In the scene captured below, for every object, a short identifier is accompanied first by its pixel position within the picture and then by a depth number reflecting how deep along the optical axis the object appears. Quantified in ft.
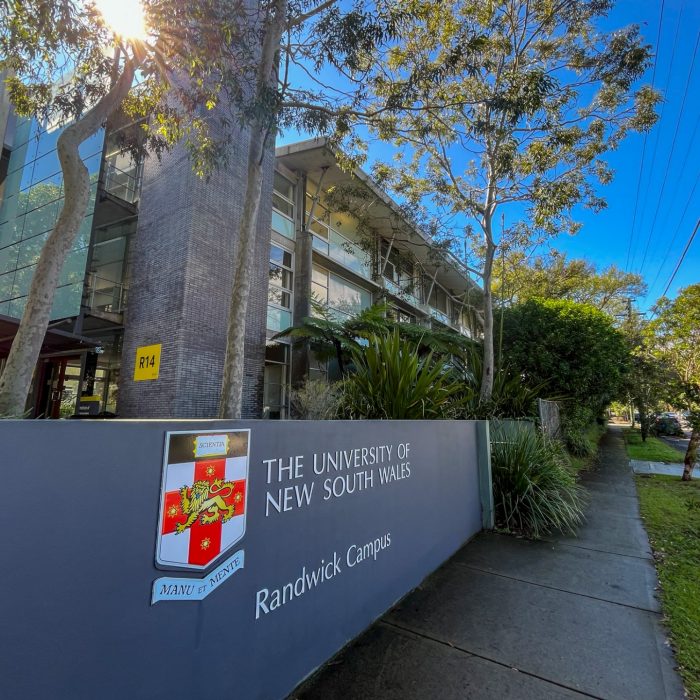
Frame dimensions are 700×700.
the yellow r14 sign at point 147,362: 33.63
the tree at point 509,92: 24.06
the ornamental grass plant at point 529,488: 18.57
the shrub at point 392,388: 17.83
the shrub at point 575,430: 40.48
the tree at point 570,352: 38.50
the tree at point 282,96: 16.96
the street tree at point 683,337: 32.58
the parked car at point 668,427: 83.45
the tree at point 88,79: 14.16
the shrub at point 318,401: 20.43
